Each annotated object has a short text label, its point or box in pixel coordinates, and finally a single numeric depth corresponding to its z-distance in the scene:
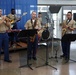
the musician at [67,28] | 5.88
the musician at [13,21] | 6.73
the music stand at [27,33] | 4.89
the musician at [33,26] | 5.77
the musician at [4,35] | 5.38
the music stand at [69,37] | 5.36
